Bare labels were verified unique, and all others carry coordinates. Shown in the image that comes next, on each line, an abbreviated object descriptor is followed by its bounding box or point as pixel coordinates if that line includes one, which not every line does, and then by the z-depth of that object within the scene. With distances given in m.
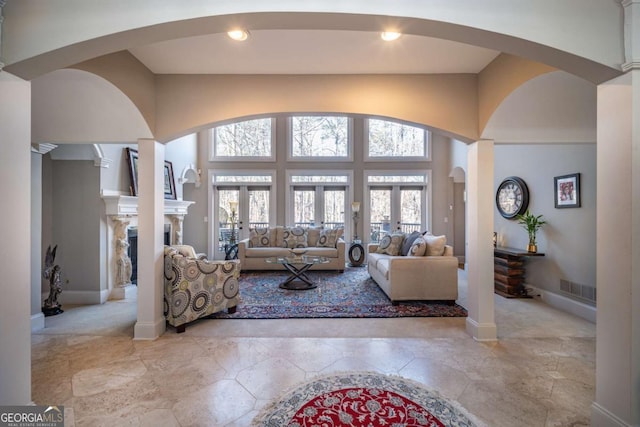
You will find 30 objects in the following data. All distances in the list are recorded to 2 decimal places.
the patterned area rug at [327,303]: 3.38
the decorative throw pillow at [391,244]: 4.82
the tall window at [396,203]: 7.18
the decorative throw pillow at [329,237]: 6.07
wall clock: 4.22
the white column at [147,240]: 2.71
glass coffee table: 4.51
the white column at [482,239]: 2.66
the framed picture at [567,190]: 3.43
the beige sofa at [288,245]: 5.76
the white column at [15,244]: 1.42
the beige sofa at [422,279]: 3.71
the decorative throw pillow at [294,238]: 6.09
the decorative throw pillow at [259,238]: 6.11
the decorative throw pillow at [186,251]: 3.12
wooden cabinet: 4.10
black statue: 3.39
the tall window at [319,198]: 7.16
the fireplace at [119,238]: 3.96
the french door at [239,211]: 7.18
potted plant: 3.93
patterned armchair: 2.85
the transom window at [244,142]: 7.14
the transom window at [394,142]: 7.14
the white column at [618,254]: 1.40
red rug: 1.65
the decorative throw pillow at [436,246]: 3.95
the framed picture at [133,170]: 4.42
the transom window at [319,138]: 7.15
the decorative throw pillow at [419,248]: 3.92
